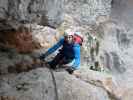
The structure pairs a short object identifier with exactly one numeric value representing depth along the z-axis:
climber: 6.78
